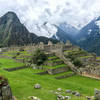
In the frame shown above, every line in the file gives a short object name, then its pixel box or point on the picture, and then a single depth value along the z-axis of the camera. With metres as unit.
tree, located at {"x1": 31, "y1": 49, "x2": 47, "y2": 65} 30.25
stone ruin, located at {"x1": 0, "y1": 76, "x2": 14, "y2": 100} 8.10
